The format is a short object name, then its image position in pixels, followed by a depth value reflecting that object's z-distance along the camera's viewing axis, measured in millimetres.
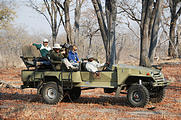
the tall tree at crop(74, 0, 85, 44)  23312
